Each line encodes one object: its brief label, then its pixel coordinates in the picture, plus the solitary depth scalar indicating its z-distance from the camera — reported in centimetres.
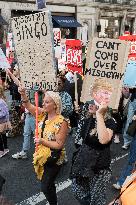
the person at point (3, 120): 710
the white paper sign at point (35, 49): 468
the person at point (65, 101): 714
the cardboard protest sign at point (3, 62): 579
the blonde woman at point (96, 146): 403
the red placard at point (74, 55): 751
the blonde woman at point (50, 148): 462
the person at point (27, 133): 710
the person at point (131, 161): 559
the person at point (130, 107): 766
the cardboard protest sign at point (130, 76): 579
